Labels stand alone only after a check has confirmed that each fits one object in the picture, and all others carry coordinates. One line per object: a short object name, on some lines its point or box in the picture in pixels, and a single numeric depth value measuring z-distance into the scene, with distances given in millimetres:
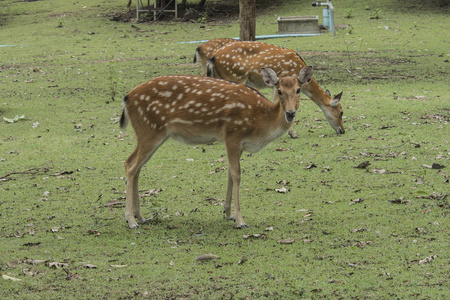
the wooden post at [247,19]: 31391
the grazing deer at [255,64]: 20781
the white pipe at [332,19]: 39156
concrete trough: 41625
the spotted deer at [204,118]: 13094
